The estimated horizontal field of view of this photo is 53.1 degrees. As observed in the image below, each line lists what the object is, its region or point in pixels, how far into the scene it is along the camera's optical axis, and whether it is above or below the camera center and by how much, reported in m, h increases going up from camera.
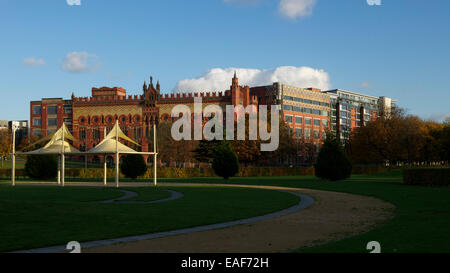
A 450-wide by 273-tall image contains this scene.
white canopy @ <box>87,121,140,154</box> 41.28 +0.51
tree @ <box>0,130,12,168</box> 86.75 +1.32
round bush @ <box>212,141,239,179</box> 52.44 -1.29
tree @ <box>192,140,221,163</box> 72.25 +0.31
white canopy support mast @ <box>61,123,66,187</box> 40.12 -1.18
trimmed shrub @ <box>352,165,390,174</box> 74.12 -2.95
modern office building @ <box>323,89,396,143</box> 152.25 +15.29
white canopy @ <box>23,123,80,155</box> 44.91 +0.80
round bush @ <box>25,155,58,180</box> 55.06 -1.77
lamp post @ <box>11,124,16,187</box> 44.44 -1.28
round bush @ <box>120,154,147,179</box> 57.56 -1.76
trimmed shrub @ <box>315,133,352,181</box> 44.00 -1.03
